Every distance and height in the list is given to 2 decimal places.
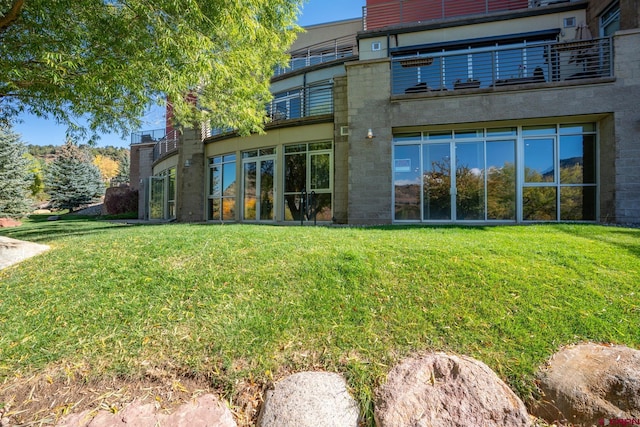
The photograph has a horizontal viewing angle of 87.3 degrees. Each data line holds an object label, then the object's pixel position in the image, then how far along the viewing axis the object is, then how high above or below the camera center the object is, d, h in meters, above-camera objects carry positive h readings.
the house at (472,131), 8.74 +2.47
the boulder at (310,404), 2.18 -1.29
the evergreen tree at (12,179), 18.47 +2.06
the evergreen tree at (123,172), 47.93 +6.28
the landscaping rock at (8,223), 16.50 -0.38
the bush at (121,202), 24.94 +0.97
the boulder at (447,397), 2.16 -1.25
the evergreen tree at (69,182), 30.19 +3.07
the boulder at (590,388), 2.24 -1.22
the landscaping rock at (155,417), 2.14 -1.32
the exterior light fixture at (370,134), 9.82 +2.32
